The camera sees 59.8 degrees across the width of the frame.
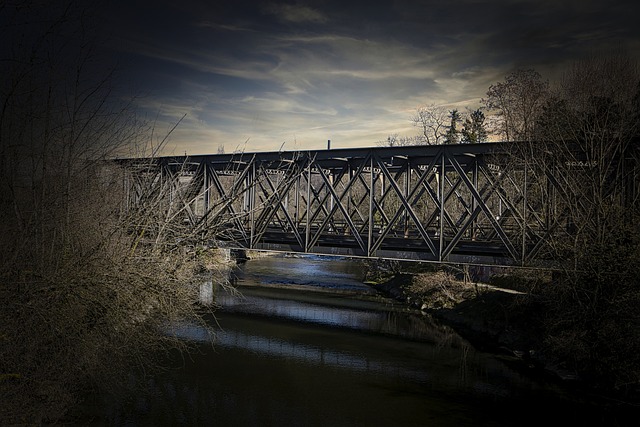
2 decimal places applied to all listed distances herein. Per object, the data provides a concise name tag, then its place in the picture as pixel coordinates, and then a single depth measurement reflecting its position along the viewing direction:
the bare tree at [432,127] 47.16
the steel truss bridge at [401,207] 18.89
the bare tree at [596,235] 15.38
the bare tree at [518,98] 33.38
